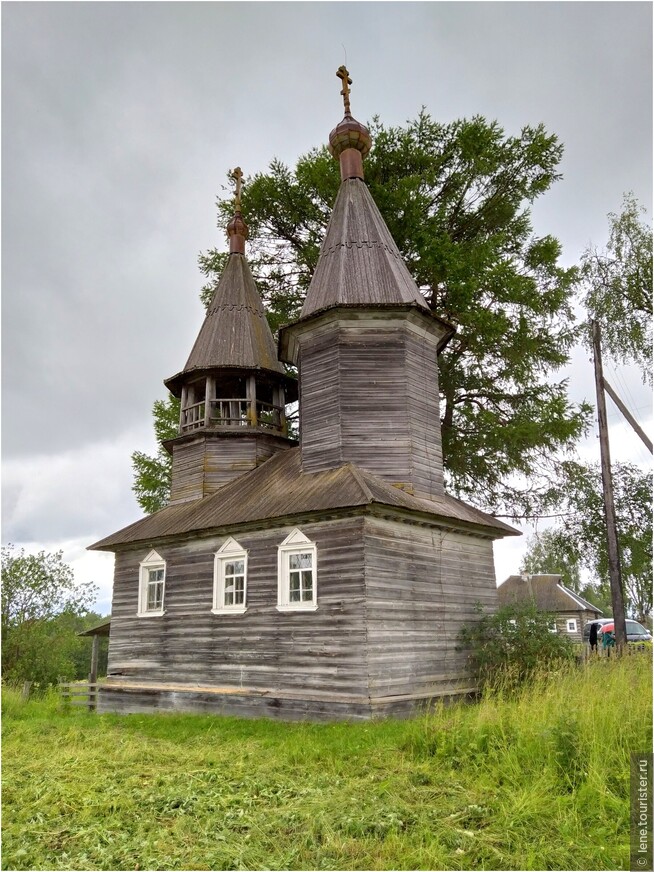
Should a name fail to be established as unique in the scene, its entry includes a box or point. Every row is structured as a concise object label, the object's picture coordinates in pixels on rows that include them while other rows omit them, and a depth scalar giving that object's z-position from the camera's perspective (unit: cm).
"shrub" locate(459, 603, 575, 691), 1334
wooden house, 3916
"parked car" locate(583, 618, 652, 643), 3012
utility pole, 1666
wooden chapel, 1201
